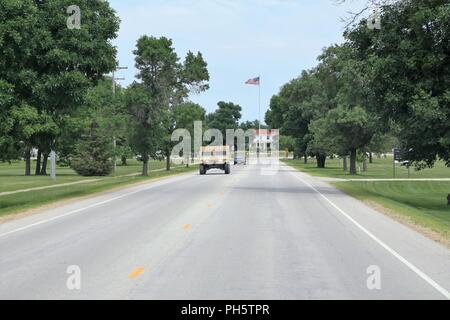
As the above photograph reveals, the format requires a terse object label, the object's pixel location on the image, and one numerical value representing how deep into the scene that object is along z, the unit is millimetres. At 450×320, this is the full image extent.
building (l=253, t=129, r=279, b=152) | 188625
